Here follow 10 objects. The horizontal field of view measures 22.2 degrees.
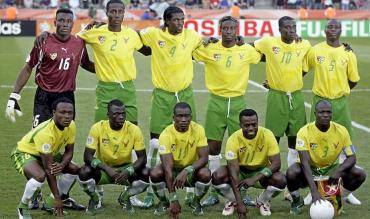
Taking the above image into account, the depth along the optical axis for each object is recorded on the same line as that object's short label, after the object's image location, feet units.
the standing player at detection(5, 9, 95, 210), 37.24
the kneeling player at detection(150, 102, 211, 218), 35.29
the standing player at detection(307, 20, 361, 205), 38.63
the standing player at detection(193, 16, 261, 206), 38.42
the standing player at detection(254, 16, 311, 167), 39.01
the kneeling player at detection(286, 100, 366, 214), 35.19
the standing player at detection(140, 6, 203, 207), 38.81
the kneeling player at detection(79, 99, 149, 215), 35.55
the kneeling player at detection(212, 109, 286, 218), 35.17
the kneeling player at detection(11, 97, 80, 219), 34.35
